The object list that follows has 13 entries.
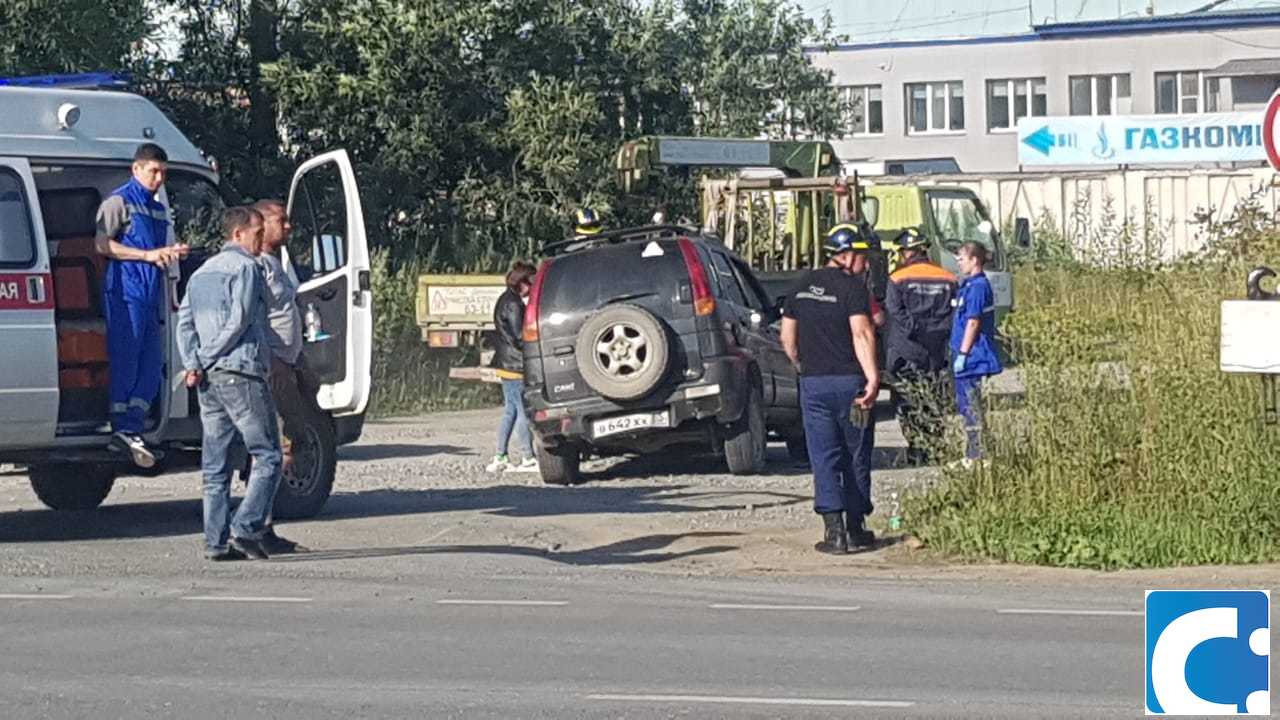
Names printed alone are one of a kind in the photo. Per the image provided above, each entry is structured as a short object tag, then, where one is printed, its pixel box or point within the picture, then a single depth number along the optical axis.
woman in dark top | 18.11
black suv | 16.61
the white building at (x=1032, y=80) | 62.25
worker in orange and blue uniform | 17.31
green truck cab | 26.64
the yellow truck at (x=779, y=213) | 24.97
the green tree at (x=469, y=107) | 28.83
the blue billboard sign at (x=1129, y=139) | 55.41
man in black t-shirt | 13.02
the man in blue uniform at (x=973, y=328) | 16.45
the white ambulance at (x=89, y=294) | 13.05
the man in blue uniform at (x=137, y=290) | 13.02
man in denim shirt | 12.06
